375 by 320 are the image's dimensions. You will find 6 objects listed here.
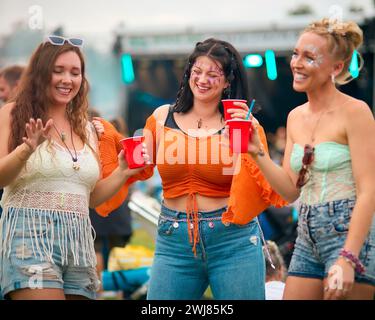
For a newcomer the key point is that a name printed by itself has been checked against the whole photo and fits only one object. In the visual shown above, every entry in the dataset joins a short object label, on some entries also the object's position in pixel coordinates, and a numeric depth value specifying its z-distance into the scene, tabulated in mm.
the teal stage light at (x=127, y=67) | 27547
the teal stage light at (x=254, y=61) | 16734
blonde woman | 7461
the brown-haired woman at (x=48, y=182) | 7812
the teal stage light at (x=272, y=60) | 19719
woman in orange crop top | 8469
